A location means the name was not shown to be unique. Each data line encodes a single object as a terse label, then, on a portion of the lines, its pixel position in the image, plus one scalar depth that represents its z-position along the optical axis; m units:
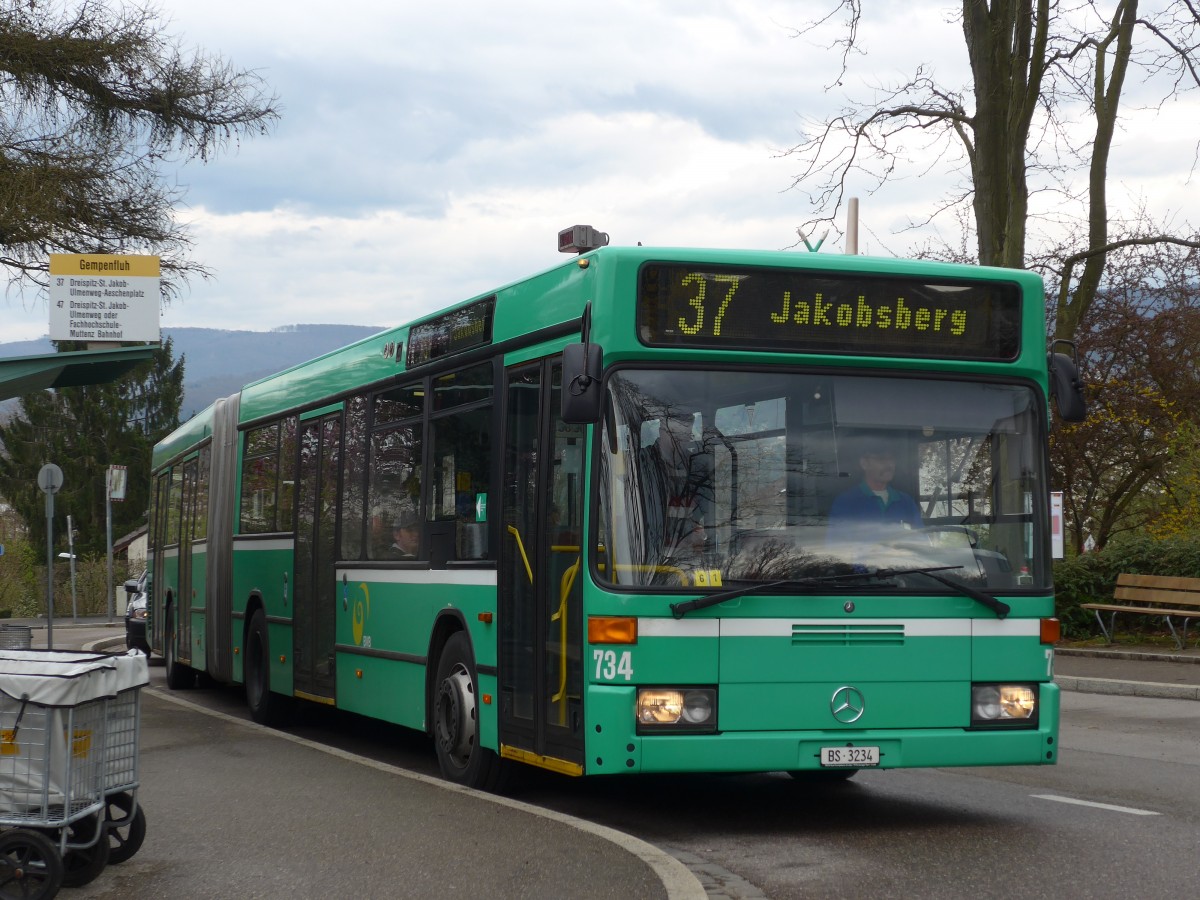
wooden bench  21.98
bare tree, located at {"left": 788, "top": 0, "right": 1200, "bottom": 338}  22.45
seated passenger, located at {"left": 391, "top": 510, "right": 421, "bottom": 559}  11.30
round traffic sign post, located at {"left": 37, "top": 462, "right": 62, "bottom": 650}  26.57
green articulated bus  8.34
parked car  28.25
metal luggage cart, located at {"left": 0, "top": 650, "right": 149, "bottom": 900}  6.58
